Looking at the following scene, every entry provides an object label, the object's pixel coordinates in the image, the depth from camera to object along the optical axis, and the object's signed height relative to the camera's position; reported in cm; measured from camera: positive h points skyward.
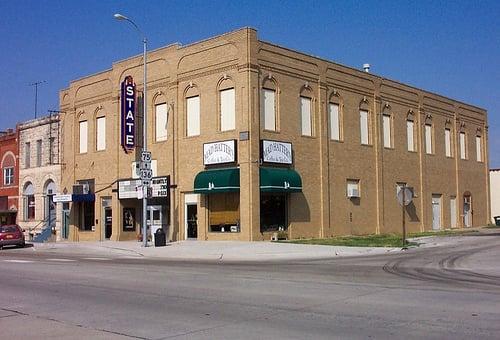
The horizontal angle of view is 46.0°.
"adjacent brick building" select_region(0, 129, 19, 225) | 5097 +281
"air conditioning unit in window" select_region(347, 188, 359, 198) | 3838 +70
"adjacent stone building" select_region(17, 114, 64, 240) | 4603 +280
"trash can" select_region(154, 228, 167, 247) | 3181 -173
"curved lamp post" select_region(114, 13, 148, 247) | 3086 +80
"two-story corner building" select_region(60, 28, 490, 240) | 3241 +375
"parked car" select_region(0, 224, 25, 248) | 3756 -170
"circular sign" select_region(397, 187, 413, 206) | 2994 +41
